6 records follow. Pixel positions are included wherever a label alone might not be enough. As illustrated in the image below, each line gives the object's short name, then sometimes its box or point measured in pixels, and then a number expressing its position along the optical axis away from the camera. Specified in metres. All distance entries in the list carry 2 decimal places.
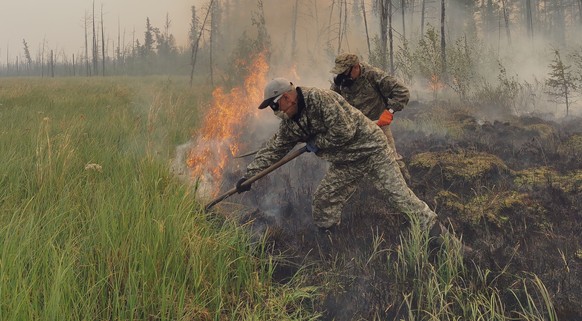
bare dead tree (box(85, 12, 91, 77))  52.34
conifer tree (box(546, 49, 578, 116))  11.00
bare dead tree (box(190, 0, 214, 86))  13.81
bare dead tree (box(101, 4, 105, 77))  46.44
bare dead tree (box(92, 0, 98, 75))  52.73
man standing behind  4.27
